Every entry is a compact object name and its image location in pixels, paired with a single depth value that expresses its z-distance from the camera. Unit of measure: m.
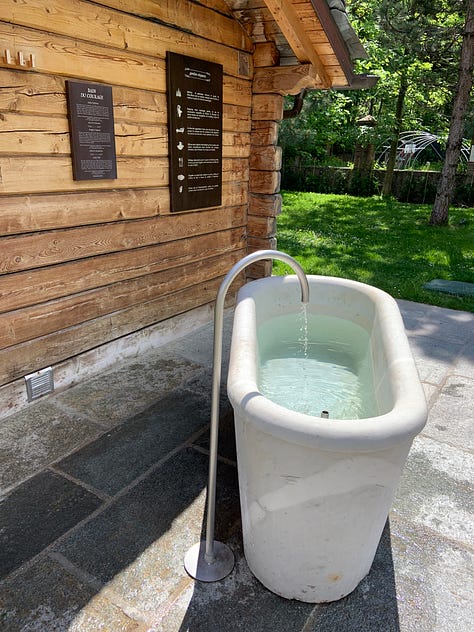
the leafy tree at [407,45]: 9.05
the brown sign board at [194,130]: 3.45
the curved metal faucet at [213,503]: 1.68
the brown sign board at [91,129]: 2.75
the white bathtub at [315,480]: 1.42
